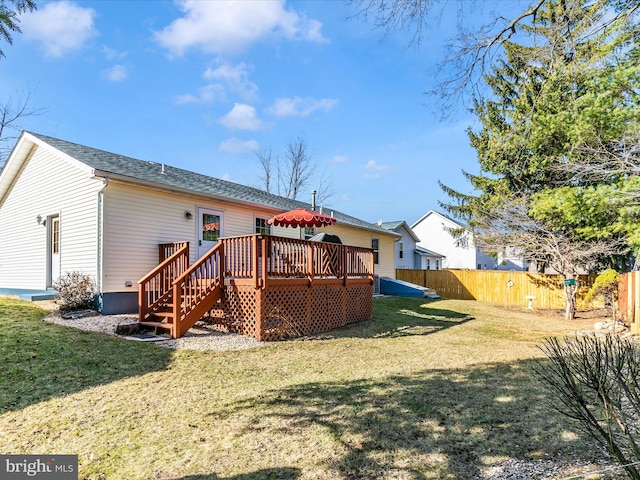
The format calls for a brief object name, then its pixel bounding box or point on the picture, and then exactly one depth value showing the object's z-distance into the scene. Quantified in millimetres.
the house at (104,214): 9000
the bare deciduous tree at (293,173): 32875
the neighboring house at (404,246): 25256
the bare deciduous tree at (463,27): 4660
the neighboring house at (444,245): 30936
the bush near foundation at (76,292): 8727
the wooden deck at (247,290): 7703
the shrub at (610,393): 2244
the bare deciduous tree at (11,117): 19094
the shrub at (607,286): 13542
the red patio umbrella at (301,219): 9663
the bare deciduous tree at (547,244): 14133
